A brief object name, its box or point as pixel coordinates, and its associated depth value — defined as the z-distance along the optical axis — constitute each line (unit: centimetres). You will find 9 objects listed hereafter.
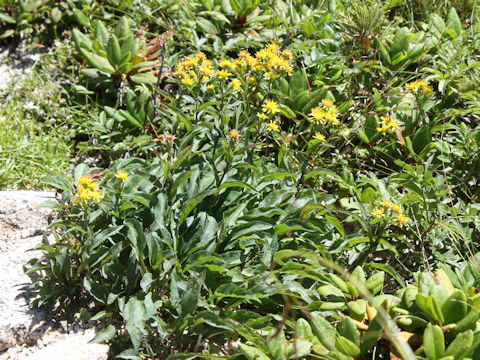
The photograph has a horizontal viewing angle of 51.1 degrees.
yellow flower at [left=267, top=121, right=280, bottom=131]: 257
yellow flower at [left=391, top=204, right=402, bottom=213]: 216
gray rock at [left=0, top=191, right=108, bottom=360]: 208
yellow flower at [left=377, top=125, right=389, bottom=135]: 278
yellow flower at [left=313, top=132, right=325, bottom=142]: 251
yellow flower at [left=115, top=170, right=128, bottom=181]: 223
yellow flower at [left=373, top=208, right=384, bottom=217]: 230
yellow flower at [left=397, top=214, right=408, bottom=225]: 222
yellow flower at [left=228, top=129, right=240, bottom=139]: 233
